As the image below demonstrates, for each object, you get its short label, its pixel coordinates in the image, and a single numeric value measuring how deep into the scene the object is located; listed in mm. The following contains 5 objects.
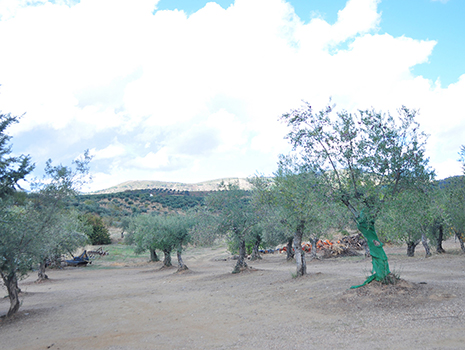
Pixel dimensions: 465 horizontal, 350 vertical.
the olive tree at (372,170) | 11680
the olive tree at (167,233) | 31562
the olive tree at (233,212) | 23656
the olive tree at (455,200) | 22984
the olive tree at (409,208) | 11577
